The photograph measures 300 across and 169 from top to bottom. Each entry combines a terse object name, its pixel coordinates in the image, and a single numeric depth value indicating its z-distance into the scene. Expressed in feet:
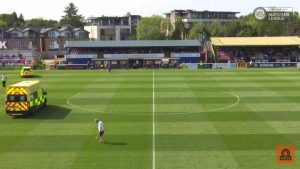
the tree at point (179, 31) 474.08
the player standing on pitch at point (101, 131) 89.71
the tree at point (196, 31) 457.72
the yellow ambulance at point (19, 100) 114.42
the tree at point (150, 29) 458.91
